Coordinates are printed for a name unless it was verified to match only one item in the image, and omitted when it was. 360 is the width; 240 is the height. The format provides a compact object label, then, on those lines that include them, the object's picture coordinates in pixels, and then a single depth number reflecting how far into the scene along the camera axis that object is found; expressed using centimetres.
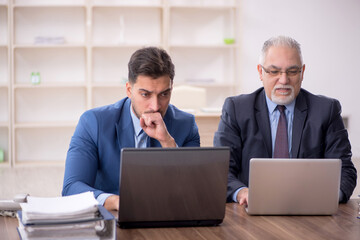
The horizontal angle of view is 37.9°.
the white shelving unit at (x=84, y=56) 625
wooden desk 165
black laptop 163
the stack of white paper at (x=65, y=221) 149
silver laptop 185
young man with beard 212
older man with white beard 251
